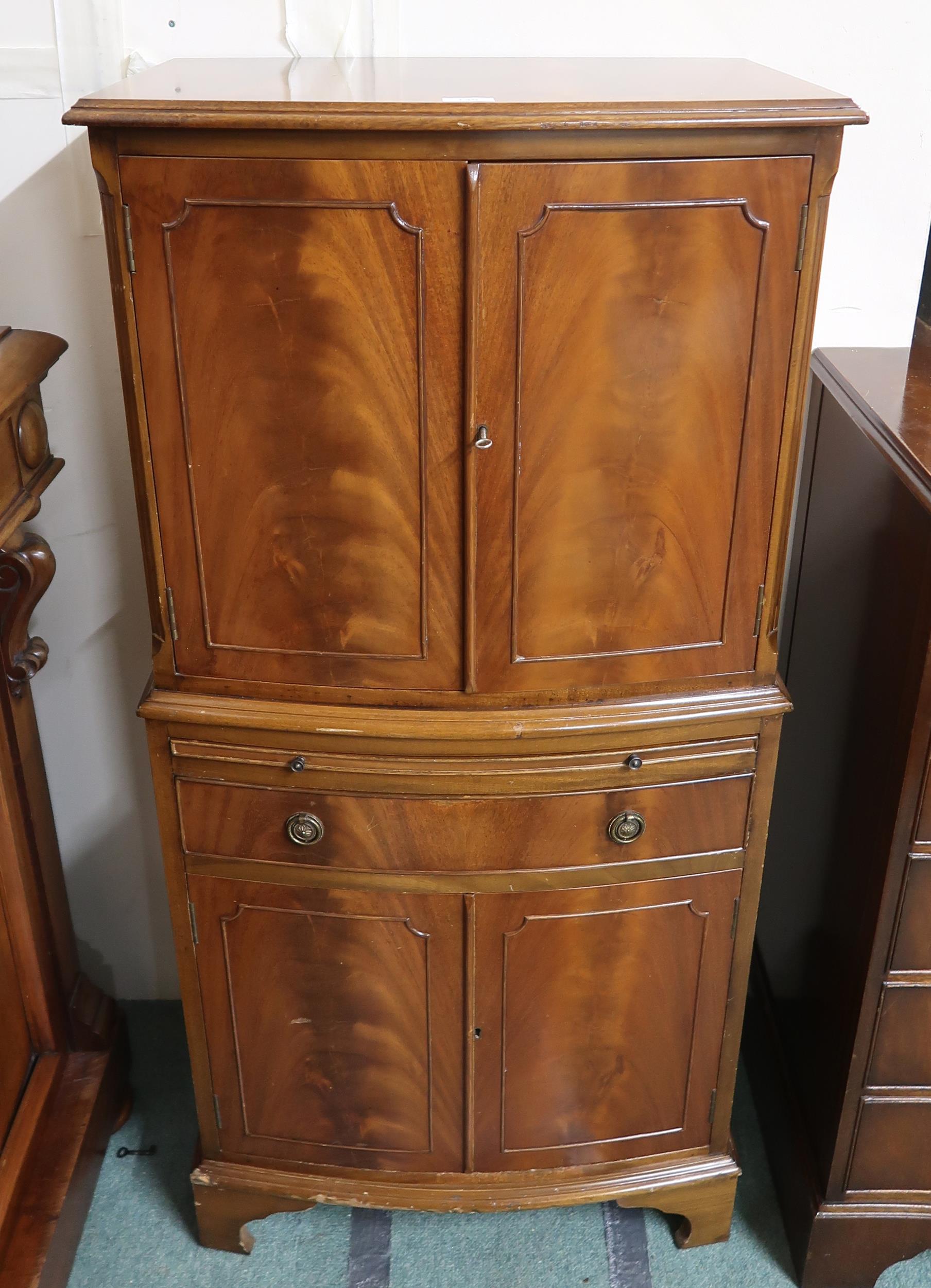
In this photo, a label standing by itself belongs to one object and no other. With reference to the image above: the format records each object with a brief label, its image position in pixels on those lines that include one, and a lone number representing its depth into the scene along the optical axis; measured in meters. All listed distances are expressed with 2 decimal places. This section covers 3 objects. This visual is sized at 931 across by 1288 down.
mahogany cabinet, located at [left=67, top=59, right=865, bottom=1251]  1.04
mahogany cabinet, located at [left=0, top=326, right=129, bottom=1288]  1.38
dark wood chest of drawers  1.28
